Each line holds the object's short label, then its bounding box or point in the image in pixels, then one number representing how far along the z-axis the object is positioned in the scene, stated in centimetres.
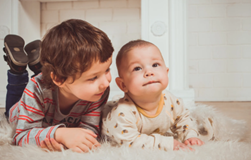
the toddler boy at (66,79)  77
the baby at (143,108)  82
